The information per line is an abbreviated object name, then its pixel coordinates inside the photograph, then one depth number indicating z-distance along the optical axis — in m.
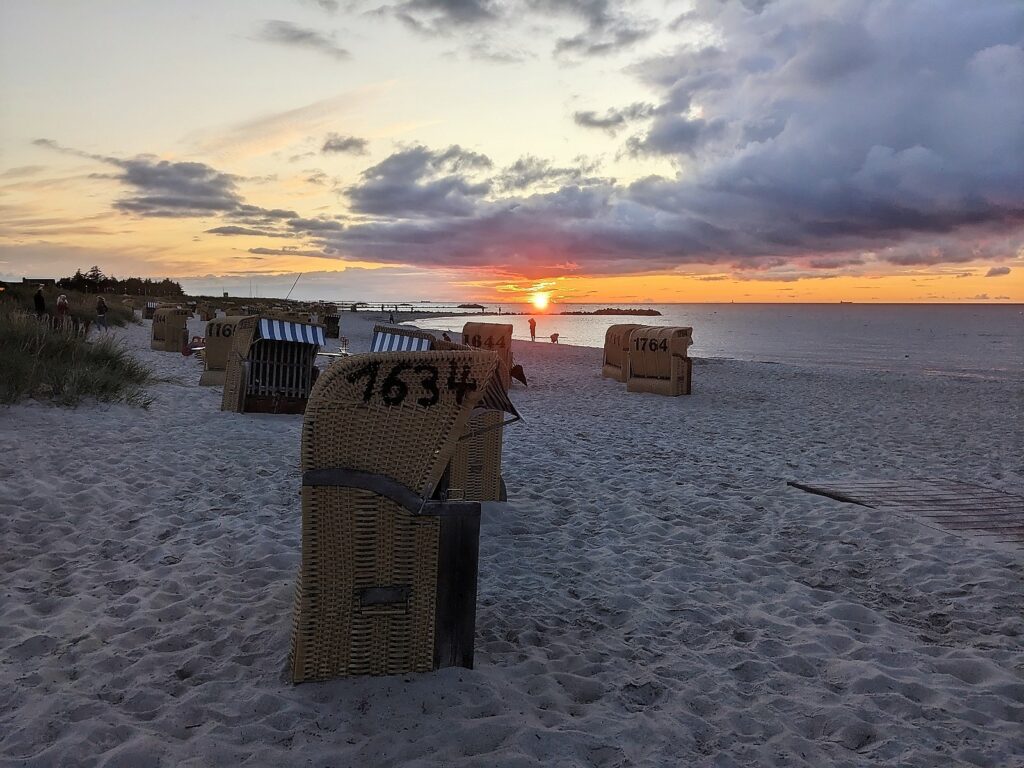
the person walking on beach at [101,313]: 27.61
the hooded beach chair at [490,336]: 17.22
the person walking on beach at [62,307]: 20.45
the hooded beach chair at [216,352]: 14.28
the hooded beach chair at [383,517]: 3.34
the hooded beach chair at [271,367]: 11.25
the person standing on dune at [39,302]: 22.20
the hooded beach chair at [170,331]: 22.86
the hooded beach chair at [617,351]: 19.44
